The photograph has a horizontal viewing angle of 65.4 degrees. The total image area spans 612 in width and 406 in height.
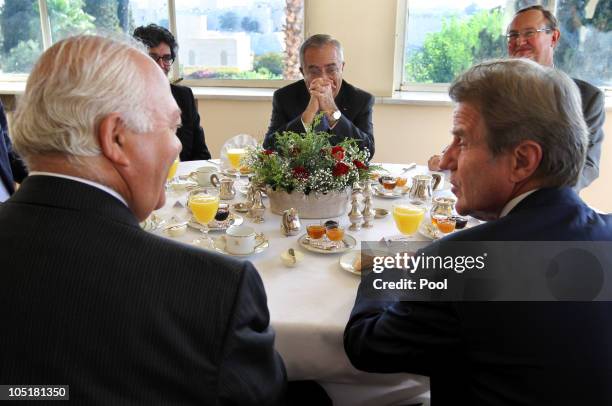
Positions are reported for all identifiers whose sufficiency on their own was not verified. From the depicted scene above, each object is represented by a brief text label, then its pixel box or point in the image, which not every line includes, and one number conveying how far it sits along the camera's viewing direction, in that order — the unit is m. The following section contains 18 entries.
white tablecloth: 1.17
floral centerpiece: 1.78
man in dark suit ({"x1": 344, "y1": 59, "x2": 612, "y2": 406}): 0.84
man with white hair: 0.70
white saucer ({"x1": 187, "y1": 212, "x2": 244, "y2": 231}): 1.74
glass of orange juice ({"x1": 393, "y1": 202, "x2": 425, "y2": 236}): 1.62
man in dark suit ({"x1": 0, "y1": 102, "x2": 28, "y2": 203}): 2.03
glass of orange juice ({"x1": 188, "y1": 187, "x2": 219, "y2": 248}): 1.67
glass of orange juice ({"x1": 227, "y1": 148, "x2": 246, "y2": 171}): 2.45
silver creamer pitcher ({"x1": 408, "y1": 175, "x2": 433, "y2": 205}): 2.04
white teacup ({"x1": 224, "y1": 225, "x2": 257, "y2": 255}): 1.50
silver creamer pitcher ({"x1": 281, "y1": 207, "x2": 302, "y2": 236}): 1.68
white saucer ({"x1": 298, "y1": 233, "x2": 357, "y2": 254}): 1.54
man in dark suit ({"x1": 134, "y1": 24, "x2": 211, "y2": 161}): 2.88
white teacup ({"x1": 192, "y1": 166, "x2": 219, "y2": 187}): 2.25
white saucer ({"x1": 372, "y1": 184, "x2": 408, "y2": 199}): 2.13
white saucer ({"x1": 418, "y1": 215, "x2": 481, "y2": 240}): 1.68
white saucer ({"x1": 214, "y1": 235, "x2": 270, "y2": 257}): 1.54
